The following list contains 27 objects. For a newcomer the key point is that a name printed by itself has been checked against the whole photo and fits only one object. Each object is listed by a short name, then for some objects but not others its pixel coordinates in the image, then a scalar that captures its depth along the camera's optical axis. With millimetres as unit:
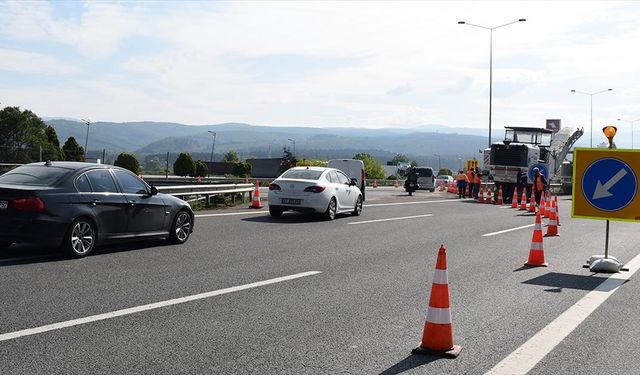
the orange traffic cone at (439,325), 5996
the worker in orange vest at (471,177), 38562
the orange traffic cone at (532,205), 26162
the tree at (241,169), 85750
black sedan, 10242
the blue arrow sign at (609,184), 11172
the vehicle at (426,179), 53188
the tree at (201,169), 88312
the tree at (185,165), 85000
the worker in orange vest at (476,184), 38219
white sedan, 19453
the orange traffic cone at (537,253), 11625
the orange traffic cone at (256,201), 23906
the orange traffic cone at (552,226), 17250
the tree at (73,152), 58859
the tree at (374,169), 153900
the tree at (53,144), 61119
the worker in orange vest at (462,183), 39062
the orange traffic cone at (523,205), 27919
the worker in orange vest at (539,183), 26438
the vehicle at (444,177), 72175
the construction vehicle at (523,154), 35781
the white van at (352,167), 33969
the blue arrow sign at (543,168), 34953
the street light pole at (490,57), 51031
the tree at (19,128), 87331
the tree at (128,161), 70000
